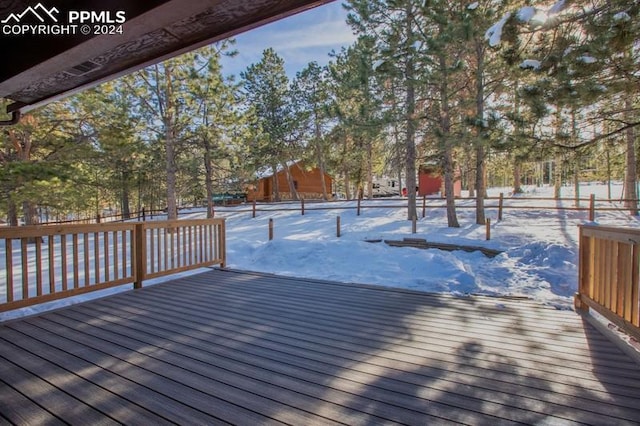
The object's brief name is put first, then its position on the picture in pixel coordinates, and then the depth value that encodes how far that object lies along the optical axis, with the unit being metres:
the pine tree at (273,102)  20.06
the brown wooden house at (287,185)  26.00
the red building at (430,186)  24.25
